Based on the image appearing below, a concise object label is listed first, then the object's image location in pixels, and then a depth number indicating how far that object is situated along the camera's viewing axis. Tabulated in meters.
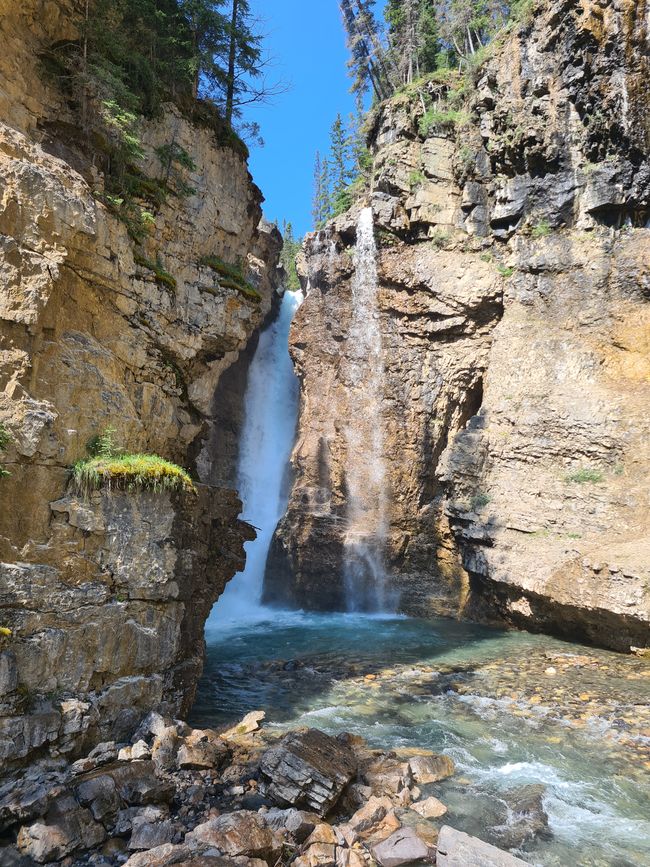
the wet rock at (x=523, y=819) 5.95
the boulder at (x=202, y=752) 7.04
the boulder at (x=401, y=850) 5.45
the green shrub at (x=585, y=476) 16.30
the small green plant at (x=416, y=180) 22.61
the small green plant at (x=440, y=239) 21.70
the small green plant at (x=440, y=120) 23.12
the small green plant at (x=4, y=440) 6.52
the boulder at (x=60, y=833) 5.38
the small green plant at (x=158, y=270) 9.20
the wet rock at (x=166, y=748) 6.90
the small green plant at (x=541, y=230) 19.65
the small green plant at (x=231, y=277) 11.05
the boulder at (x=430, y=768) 7.16
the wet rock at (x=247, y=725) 8.39
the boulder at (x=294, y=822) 5.74
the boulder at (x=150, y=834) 5.58
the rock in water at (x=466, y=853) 5.12
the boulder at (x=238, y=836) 5.37
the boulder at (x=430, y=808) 6.36
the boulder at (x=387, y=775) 6.79
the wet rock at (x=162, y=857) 5.21
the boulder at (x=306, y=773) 6.32
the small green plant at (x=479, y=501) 17.94
